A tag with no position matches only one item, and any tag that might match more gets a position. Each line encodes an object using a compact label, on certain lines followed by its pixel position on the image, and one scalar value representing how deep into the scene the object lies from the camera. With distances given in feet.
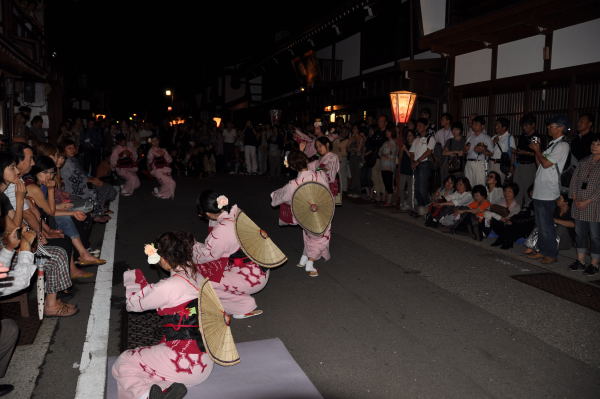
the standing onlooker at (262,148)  66.28
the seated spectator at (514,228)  26.53
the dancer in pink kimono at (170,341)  11.25
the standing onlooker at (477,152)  32.12
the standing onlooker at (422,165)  35.27
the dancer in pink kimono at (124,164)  43.83
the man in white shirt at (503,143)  31.14
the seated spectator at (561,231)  25.02
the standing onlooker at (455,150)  34.56
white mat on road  11.82
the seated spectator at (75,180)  25.23
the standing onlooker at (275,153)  62.75
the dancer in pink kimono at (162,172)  42.80
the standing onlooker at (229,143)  69.05
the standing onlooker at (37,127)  44.99
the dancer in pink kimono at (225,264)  16.16
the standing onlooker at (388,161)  39.58
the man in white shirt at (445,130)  36.55
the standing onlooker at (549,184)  22.67
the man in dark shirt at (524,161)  28.71
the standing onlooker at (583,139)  25.05
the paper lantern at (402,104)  36.67
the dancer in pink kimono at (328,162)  24.86
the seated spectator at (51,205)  17.75
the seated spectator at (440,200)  31.65
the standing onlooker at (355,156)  45.32
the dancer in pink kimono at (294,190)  21.21
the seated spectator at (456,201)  30.53
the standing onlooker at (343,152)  47.11
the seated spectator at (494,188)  29.16
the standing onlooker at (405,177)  37.06
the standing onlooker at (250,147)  65.36
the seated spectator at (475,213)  28.32
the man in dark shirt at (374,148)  41.57
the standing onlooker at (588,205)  21.16
